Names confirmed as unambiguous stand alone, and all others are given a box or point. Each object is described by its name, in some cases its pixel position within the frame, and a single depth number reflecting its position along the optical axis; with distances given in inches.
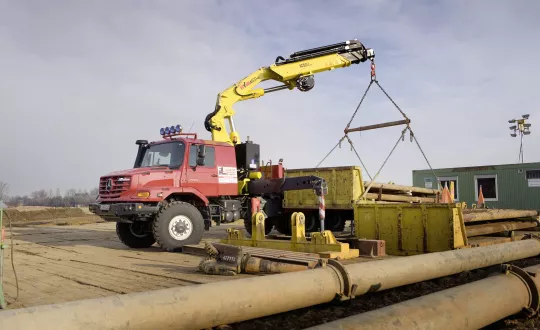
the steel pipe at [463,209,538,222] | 309.4
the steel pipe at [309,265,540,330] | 118.6
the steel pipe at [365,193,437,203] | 405.6
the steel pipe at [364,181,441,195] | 411.5
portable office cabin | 820.6
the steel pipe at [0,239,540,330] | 104.0
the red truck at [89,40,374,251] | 350.9
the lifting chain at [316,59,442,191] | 383.7
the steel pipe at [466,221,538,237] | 331.9
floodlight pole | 1134.0
